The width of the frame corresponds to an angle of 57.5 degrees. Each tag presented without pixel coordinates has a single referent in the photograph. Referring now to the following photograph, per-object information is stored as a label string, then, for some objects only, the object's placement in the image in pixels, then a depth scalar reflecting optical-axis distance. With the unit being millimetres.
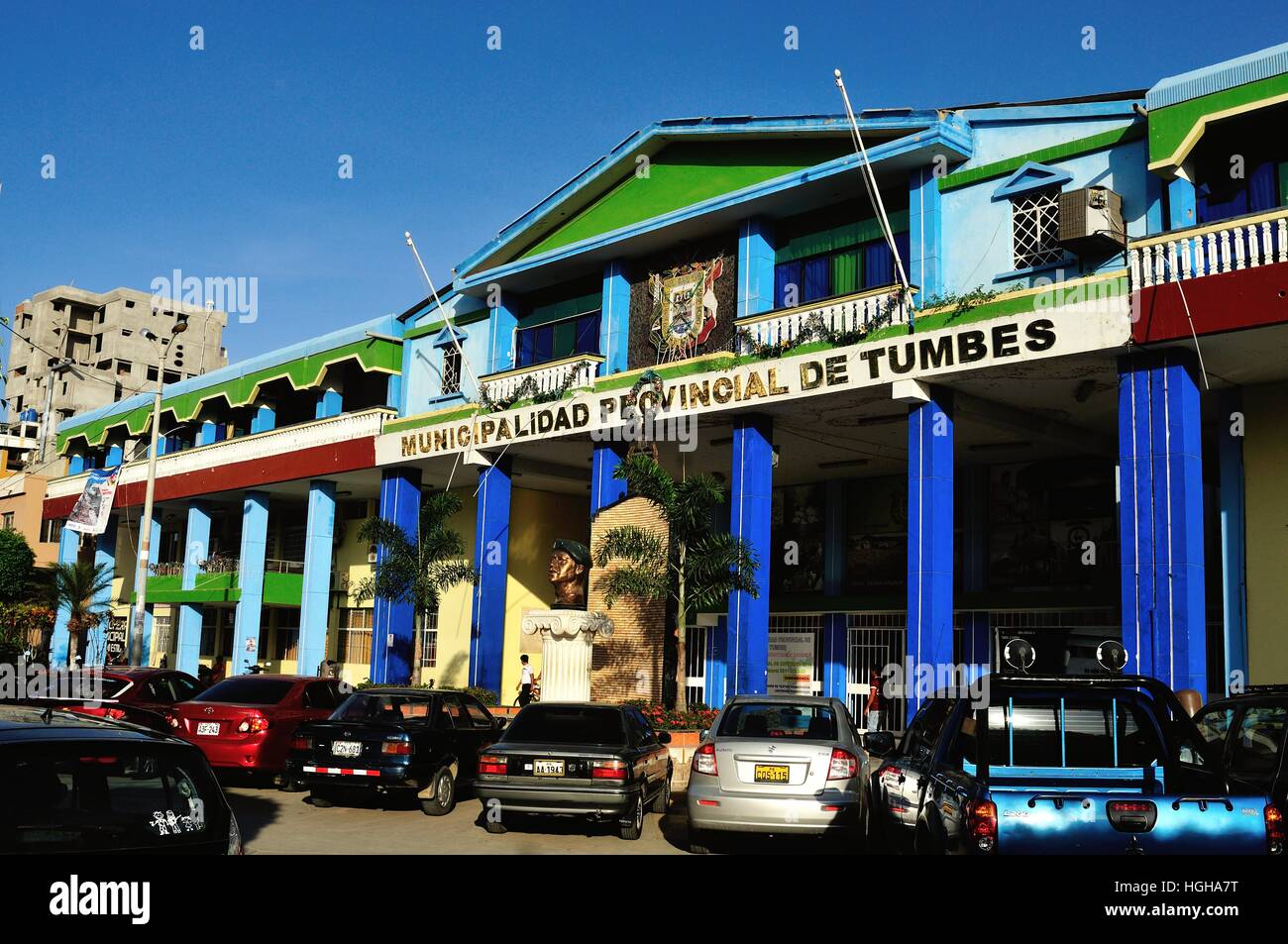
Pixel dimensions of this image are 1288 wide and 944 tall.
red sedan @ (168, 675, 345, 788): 15016
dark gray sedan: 11609
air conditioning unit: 17562
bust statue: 22625
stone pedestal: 21203
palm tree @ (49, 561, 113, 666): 38094
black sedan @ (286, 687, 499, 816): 13172
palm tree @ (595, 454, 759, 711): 19312
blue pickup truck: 6363
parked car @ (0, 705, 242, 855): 5289
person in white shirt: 23638
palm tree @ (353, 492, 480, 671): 24562
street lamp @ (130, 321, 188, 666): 27281
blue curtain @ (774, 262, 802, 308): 23312
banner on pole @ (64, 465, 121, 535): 28969
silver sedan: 10625
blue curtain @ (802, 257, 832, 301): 22672
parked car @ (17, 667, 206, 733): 16812
